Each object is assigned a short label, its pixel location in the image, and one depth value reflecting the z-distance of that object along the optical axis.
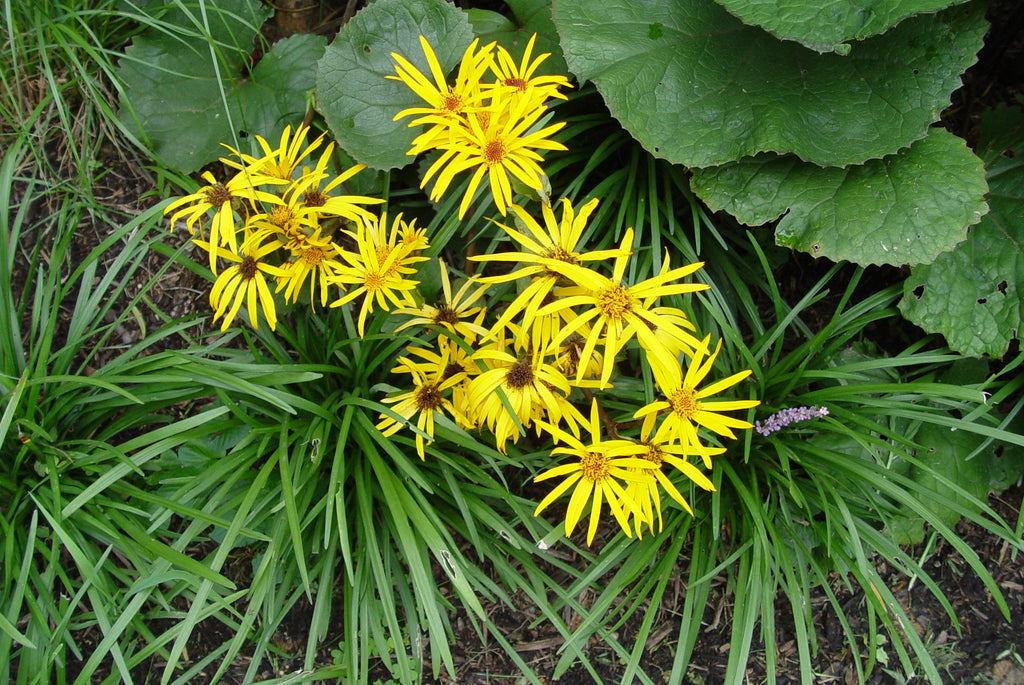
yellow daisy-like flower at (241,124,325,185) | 1.02
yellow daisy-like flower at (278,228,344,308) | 1.02
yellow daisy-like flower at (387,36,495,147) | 0.97
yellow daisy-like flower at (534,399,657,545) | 0.98
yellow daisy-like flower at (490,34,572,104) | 0.96
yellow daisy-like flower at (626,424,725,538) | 0.97
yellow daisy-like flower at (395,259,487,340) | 1.03
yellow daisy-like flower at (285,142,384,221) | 1.01
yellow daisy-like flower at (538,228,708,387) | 0.94
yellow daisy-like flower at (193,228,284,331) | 1.02
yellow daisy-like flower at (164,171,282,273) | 1.00
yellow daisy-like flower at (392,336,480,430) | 1.03
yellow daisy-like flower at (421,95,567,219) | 0.96
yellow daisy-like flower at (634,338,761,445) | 0.97
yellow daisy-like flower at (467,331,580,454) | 0.98
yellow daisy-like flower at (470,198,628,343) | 0.95
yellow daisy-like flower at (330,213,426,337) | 1.01
